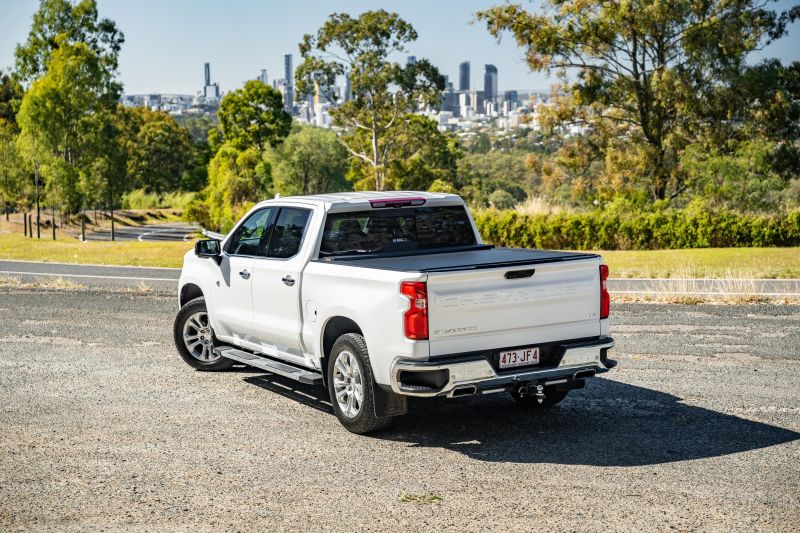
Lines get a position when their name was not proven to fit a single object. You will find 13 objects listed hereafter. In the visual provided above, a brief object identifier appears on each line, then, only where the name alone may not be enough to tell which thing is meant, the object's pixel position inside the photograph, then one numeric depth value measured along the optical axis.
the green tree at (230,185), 75.88
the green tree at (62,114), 56.34
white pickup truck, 7.36
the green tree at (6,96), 94.53
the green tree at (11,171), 61.50
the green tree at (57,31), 70.62
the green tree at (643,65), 40.91
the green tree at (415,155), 65.94
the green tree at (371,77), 60.88
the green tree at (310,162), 80.69
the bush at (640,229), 29.67
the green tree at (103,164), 64.88
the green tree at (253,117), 85.19
